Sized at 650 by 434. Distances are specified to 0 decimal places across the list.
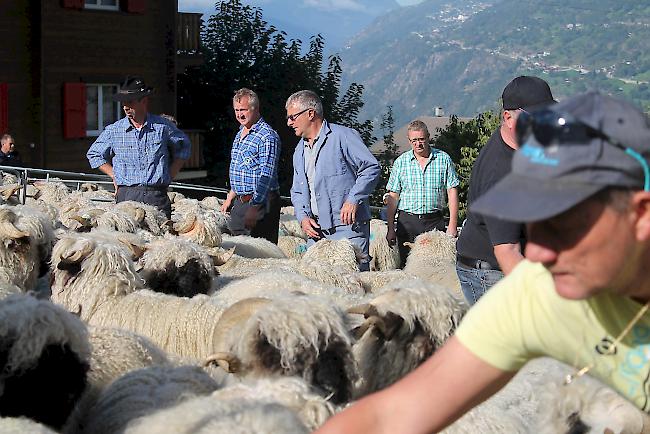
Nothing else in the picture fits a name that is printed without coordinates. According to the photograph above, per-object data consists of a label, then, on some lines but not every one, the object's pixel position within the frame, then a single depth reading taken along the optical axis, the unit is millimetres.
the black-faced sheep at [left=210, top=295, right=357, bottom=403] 3670
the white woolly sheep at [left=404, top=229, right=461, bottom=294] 8461
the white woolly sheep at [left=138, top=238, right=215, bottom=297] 6363
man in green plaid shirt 8875
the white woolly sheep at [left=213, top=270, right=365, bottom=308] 5528
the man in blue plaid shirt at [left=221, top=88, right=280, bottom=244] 8328
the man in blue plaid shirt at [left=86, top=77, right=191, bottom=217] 8109
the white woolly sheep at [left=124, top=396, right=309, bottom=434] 2465
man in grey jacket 6914
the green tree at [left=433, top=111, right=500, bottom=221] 26953
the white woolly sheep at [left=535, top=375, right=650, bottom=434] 3393
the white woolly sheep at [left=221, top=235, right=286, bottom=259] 8430
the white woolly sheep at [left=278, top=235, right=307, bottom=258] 10480
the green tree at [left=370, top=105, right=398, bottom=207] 24344
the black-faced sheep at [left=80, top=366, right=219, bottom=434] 3385
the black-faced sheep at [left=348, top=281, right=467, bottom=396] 4098
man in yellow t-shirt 1740
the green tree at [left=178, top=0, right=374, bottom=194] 27984
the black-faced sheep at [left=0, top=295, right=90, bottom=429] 3527
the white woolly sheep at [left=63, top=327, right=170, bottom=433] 4027
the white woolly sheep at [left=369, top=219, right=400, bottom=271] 9867
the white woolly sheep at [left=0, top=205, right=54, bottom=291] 6469
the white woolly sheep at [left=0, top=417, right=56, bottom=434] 2896
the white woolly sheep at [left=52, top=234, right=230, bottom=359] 5250
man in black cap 4074
